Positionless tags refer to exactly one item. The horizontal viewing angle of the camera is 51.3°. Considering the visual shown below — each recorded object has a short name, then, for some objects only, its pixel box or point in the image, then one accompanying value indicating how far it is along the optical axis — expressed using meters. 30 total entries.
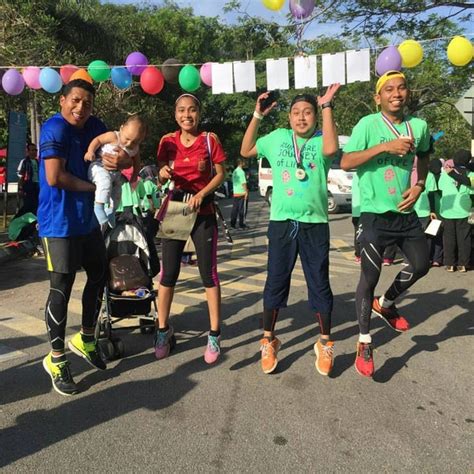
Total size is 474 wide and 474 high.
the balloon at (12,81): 8.30
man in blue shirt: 3.14
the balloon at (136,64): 8.70
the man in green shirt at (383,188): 3.55
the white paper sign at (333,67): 7.66
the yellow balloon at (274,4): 7.48
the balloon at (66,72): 8.41
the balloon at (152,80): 8.67
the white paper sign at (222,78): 8.04
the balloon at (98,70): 8.32
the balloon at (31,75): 8.46
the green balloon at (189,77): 8.49
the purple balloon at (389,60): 7.50
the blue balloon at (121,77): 8.55
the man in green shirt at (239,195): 14.04
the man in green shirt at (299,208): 3.49
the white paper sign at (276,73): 7.80
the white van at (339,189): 17.78
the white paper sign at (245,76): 7.90
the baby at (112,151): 3.33
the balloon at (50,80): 8.23
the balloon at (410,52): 7.49
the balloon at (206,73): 8.30
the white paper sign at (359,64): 7.54
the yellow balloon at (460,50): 7.33
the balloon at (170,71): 8.82
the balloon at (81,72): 7.30
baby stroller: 4.02
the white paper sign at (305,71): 7.73
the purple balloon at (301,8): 7.58
